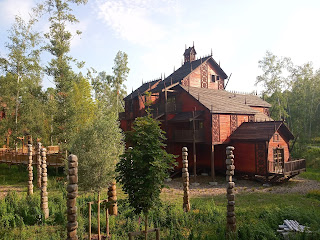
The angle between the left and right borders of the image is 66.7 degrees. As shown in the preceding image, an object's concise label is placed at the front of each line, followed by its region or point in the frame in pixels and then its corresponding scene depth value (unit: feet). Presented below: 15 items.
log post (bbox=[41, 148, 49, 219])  38.88
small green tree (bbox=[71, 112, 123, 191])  30.48
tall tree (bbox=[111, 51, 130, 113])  140.67
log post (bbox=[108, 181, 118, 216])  37.63
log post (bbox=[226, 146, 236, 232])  30.94
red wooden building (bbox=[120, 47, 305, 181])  68.64
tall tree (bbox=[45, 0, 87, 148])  72.02
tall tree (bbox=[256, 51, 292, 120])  129.08
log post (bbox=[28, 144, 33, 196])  51.96
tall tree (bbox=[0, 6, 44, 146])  81.87
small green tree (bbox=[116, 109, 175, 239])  23.82
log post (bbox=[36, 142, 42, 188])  61.23
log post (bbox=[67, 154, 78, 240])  23.16
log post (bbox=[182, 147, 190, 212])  40.50
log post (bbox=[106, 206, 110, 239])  31.09
